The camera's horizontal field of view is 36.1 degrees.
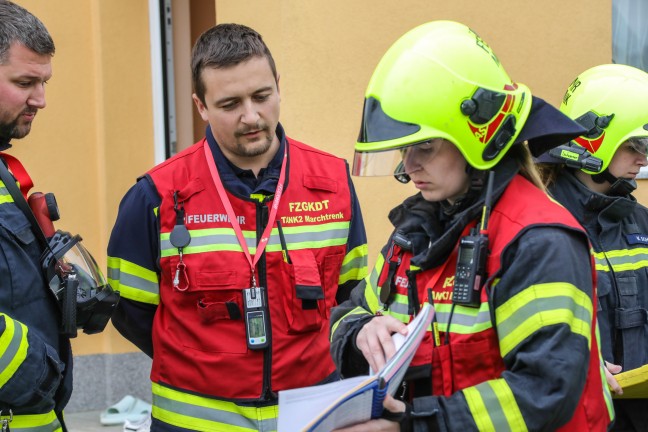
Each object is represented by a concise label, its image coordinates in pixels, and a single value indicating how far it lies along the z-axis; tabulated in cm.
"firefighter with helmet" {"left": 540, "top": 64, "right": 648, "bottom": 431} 364
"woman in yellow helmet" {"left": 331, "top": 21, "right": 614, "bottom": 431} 221
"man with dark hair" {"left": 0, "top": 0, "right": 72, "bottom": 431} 300
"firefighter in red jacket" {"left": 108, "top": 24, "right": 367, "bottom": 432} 347
